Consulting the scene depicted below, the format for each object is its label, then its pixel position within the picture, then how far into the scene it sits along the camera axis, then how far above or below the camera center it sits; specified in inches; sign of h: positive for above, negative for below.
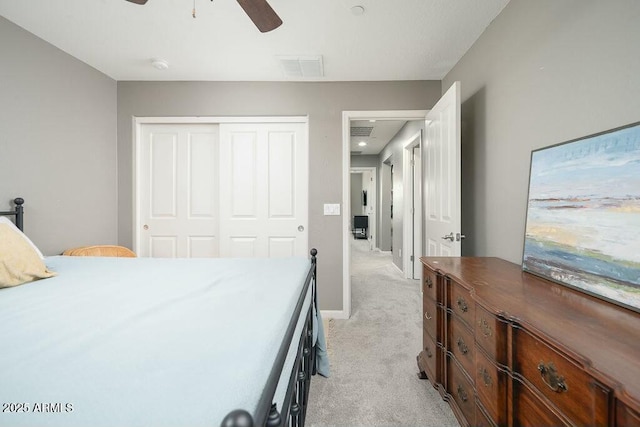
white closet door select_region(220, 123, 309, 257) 115.3 +8.1
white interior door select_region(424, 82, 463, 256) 79.0 +10.6
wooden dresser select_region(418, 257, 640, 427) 25.7 -17.2
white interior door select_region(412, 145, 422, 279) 160.9 -0.5
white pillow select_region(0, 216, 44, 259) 61.2 -4.0
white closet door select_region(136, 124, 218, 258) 118.2 +7.3
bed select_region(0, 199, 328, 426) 20.6 -14.7
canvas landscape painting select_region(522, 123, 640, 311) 36.6 -1.1
